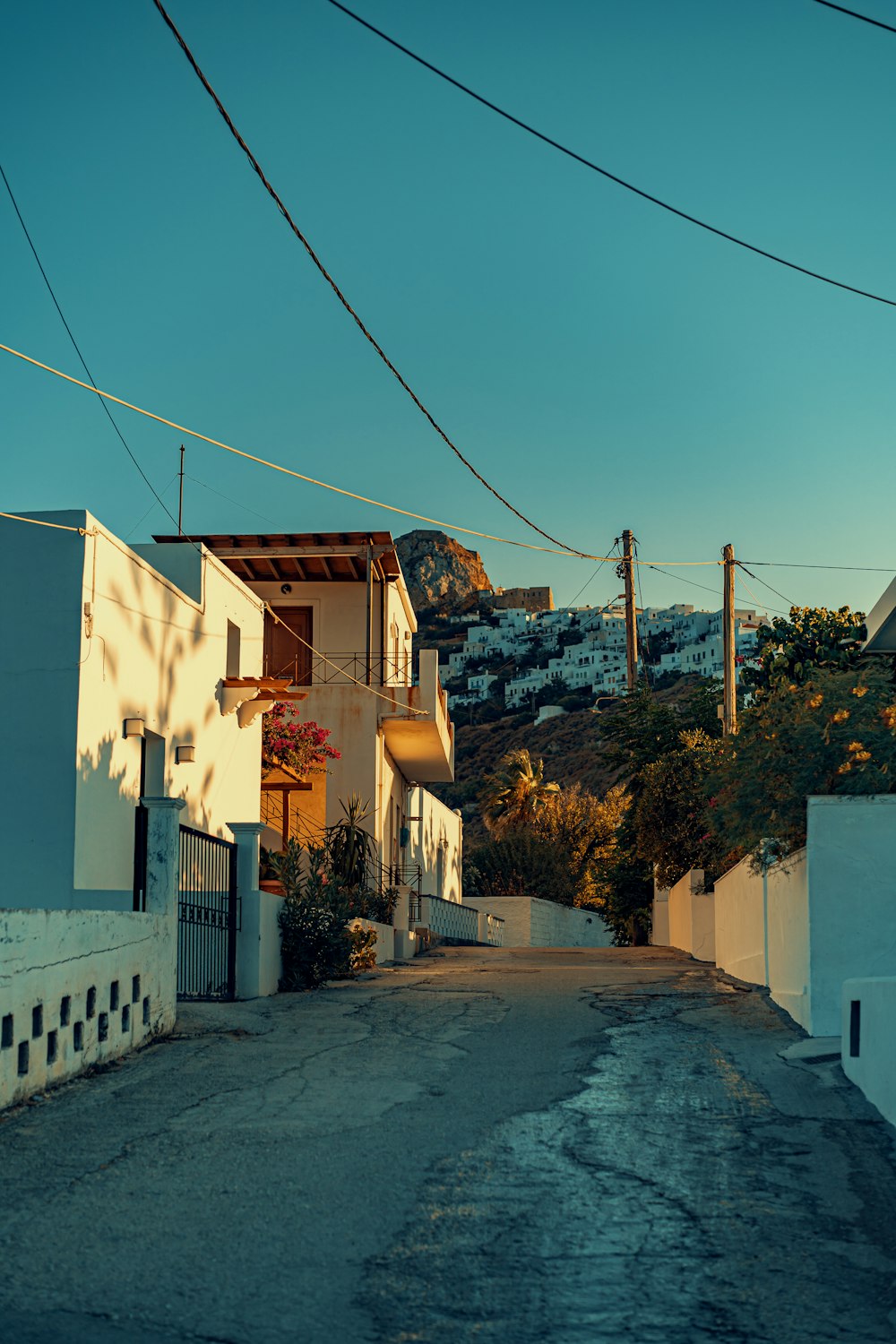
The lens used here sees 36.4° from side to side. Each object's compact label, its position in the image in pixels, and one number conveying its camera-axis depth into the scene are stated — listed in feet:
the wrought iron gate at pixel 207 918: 42.96
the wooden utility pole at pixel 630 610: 129.18
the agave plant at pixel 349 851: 81.05
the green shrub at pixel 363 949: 63.47
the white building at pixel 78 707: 49.34
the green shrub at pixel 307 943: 53.72
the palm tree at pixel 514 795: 205.36
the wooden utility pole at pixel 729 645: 99.60
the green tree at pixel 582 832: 186.29
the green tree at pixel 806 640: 90.22
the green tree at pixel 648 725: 110.11
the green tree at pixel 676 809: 95.91
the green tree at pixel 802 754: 37.40
